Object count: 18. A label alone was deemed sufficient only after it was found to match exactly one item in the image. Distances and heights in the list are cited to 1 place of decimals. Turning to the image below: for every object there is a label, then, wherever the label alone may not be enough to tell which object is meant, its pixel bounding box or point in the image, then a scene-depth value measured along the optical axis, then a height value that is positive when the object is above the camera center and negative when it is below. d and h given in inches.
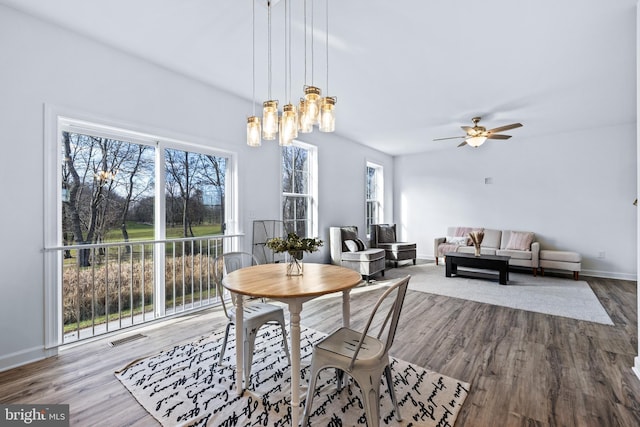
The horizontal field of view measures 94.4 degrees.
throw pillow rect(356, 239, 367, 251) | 214.8 -23.7
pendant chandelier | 78.5 +25.9
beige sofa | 216.8 -26.7
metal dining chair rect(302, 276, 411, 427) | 57.3 -30.1
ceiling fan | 180.2 +47.5
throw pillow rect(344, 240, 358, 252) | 211.3 -23.1
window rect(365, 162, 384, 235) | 284.7 +18.0
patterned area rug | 67.3 -46.5
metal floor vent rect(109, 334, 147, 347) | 104.8 -45.8
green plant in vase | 79.4 -9.0
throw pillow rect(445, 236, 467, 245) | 249.0 -23.7
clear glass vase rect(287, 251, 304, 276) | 81.3 -15.7
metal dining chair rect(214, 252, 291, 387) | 78.5 -29.3
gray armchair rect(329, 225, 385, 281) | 200.4 -28.6
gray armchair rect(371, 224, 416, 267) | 245.0 -26.9
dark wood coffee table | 190.4 -35.0
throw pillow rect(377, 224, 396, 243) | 262.1 -19.0
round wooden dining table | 64.9 -17.3
